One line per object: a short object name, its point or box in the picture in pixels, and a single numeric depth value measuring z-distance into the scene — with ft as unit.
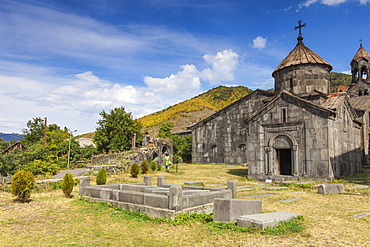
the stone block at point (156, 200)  26.75
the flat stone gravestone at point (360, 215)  26.13
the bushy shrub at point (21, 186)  34.94
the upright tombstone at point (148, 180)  41.93
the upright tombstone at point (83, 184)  37.67
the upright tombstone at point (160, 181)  40.37
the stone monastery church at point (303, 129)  53.88
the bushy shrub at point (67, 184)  39.15
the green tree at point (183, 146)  121.19
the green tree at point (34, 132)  136.26
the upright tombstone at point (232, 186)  34.22
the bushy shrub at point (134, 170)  63.82
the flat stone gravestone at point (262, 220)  21.36
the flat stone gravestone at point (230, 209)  23.65
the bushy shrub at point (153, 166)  76.02
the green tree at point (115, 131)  115.65
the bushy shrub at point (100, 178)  48.73
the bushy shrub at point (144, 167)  70.69
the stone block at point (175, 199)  25.82
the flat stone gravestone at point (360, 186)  46.12
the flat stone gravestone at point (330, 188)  40.52
